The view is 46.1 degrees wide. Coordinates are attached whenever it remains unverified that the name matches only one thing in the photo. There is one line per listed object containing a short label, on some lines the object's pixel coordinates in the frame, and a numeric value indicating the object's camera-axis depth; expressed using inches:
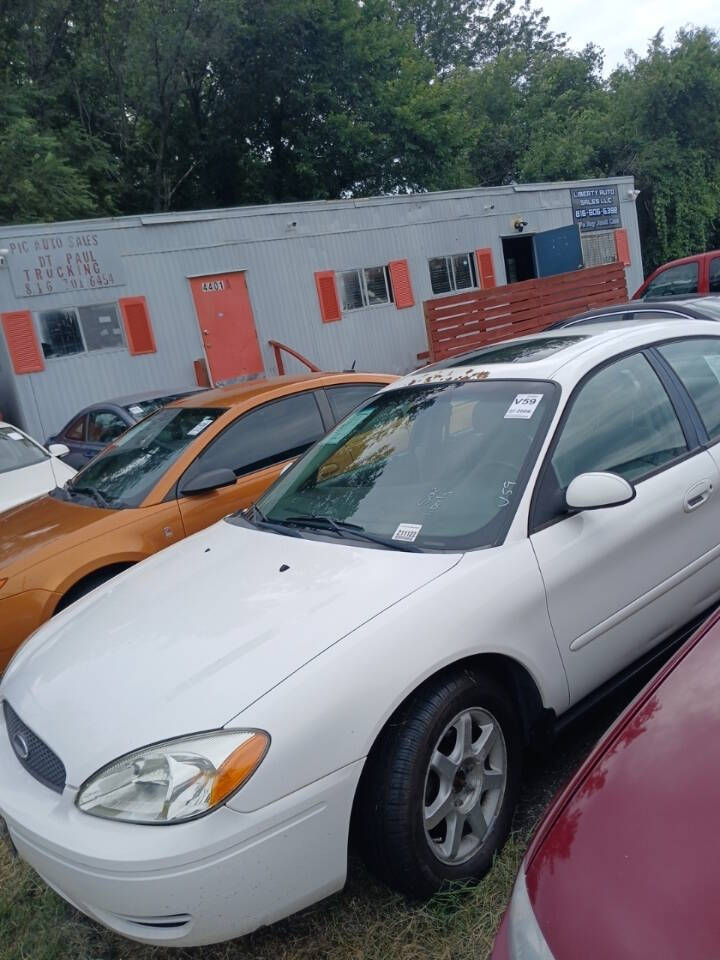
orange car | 175.5
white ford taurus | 88.4
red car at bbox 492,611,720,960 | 55.2
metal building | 506.6
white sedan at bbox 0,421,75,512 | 268.4
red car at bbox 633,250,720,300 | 487.5
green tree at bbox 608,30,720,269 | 1144.2
